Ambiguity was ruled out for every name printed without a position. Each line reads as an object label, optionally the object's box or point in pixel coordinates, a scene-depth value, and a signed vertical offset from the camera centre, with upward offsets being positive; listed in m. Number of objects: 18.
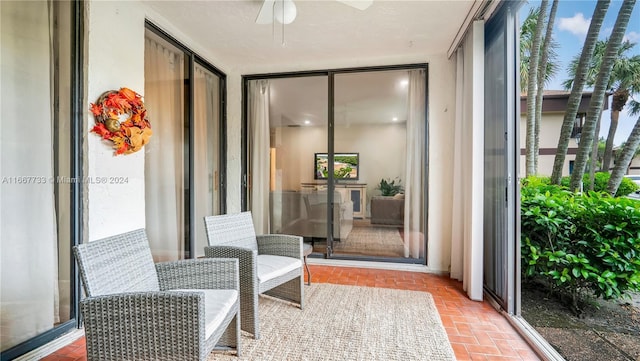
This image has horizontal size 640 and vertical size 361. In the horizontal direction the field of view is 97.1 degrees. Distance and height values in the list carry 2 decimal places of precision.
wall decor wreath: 2.01 +0.42
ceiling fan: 1.99 +1.27
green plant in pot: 3.52 -0.13
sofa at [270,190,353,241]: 3.69 -0.51
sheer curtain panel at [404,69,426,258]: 3.44 +0.20
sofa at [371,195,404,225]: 3.54 -0.42
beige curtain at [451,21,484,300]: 2.51 +0.20
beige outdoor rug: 1.73 -1.09
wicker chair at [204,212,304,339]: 1.88 -0.66
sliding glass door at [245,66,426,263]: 3.48 +0.22
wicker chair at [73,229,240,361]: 1.18 -0.60
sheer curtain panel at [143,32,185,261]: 2.67 +0.25
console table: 3.62 -0.24
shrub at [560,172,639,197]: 1.45 -0.04
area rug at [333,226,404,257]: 3.56 -0.85
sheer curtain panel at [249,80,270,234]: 3.91 +0.33
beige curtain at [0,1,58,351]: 1.62 +0.00
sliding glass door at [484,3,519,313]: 2.16 +0.12
